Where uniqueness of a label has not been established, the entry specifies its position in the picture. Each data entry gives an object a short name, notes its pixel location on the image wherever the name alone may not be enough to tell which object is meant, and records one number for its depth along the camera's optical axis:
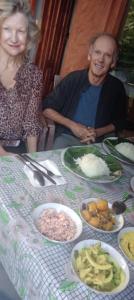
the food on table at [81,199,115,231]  1.18
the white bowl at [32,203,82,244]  1.14
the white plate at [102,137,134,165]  1.73
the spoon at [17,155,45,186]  1.35
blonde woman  1.77
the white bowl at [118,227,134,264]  1.16
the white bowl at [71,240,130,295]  0.93
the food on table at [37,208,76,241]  1.09
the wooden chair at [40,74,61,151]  2.27
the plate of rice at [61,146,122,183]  1.48
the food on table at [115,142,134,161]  1.77
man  2.32
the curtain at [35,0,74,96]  3.33
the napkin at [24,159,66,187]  1.35
